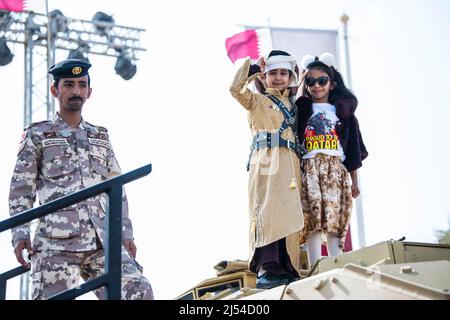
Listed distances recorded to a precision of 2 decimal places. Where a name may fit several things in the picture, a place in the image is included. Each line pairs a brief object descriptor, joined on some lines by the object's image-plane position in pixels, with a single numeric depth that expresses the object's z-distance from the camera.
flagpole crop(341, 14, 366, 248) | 14.06
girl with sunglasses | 7.86
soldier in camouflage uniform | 6.47
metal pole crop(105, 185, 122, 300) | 5.34
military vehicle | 4.98
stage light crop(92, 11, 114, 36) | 19.47
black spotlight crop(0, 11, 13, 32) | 18.39
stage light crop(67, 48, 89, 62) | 18.44
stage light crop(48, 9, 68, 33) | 18.84
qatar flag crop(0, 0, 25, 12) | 16.95
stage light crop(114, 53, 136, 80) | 19.30
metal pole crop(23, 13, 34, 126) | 17.92
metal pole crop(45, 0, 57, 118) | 17.95
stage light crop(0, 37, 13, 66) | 17.25
